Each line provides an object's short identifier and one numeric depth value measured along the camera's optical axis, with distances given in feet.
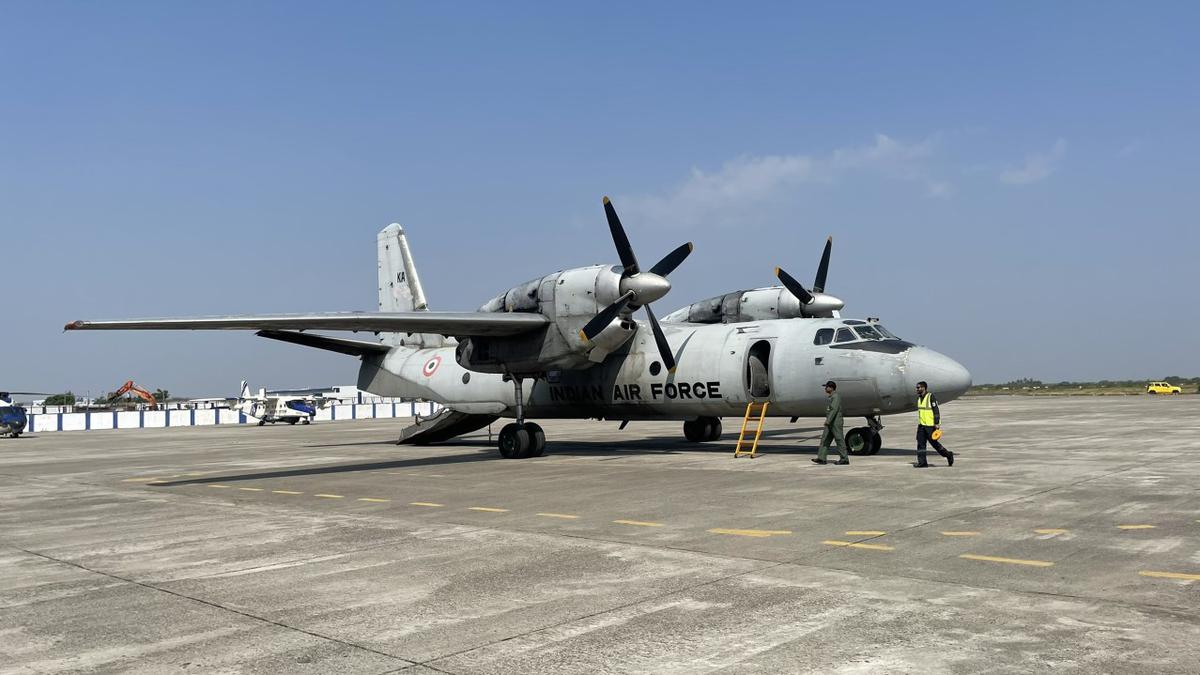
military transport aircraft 62.69
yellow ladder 66.71
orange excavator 343.87
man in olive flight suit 59.31
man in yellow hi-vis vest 53.67
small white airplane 207.72
